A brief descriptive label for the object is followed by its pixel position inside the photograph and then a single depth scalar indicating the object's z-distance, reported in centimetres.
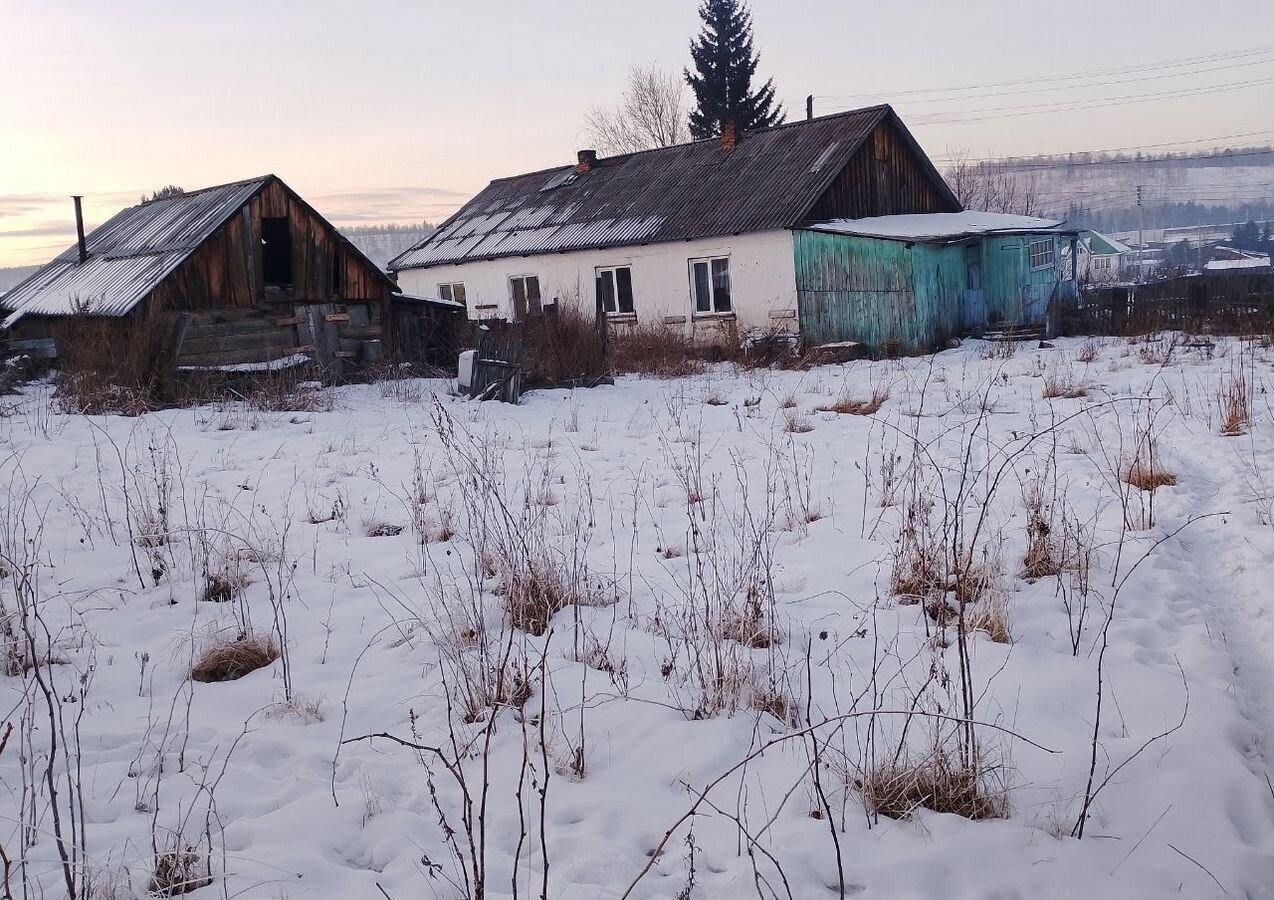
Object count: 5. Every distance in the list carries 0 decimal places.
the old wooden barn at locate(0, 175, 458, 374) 1406
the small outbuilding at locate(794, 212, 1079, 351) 1841
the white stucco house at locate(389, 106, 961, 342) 2002
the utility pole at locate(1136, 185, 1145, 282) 6382
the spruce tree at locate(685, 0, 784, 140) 3566
